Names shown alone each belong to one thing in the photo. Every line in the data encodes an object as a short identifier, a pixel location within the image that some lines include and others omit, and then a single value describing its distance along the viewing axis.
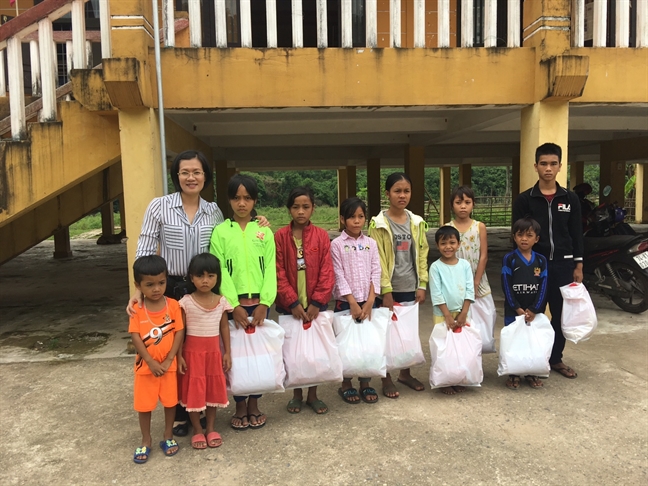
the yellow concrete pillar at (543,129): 4.20
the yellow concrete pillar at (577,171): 16.34
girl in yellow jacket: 3.07
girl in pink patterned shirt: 2.90
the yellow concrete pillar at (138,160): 3.89
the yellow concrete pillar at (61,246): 11.09
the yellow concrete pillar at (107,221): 14.25
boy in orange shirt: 2.40
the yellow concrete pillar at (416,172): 8.57
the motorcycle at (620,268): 5.07
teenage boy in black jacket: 3.36
